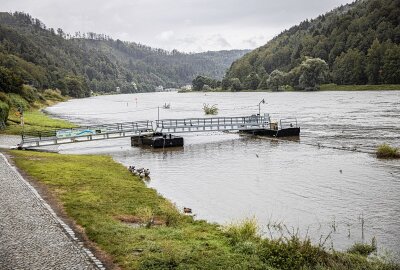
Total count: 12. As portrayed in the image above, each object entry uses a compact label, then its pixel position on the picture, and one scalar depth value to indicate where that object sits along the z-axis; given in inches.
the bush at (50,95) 7316.9
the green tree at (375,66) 7086.6
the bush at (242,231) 714.4
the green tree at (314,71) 7637.8
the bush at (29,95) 4503.0
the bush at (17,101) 3474.4
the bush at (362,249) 708.7
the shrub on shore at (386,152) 1697.8
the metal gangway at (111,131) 2021.4
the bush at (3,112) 2335.1
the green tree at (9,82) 3693.4
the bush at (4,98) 3027.8
